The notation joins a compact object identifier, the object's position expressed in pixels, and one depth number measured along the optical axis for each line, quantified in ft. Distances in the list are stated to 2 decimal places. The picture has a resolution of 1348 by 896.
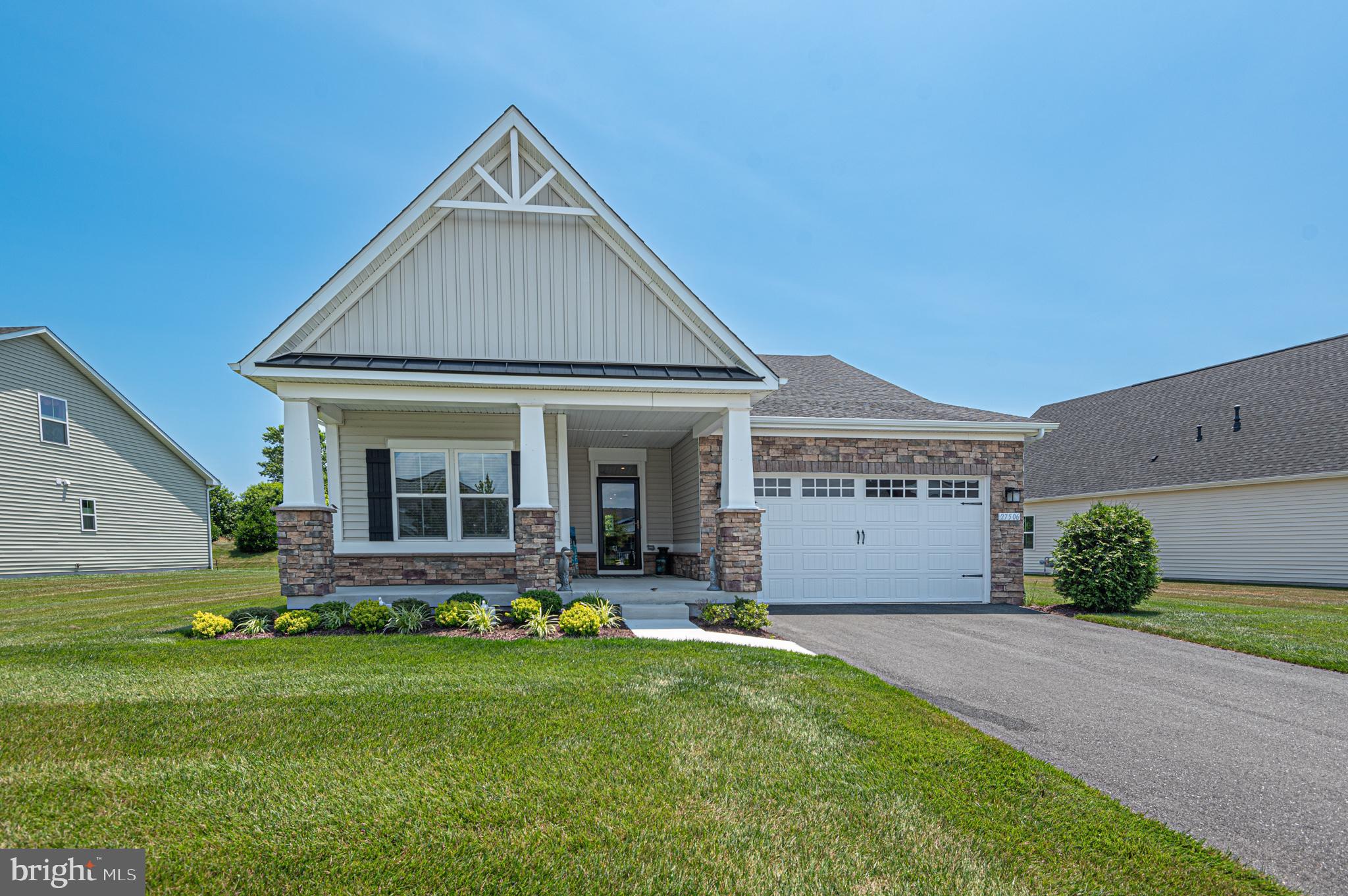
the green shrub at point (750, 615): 29.12
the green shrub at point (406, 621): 26.78
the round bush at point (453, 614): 27.45
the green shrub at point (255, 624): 26.12
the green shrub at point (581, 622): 26.16
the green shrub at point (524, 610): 27.40
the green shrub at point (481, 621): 26.53
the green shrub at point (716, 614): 29.91
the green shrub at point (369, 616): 26.53
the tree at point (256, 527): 92.79
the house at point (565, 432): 30.89
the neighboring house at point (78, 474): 55.21
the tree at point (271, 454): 133.18
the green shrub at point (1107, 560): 36.73
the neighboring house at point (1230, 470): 52.34
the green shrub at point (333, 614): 26.99
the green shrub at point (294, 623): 26.05
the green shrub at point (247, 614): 27.30
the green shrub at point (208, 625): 25.45
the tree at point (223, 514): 104.80
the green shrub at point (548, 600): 28.84
